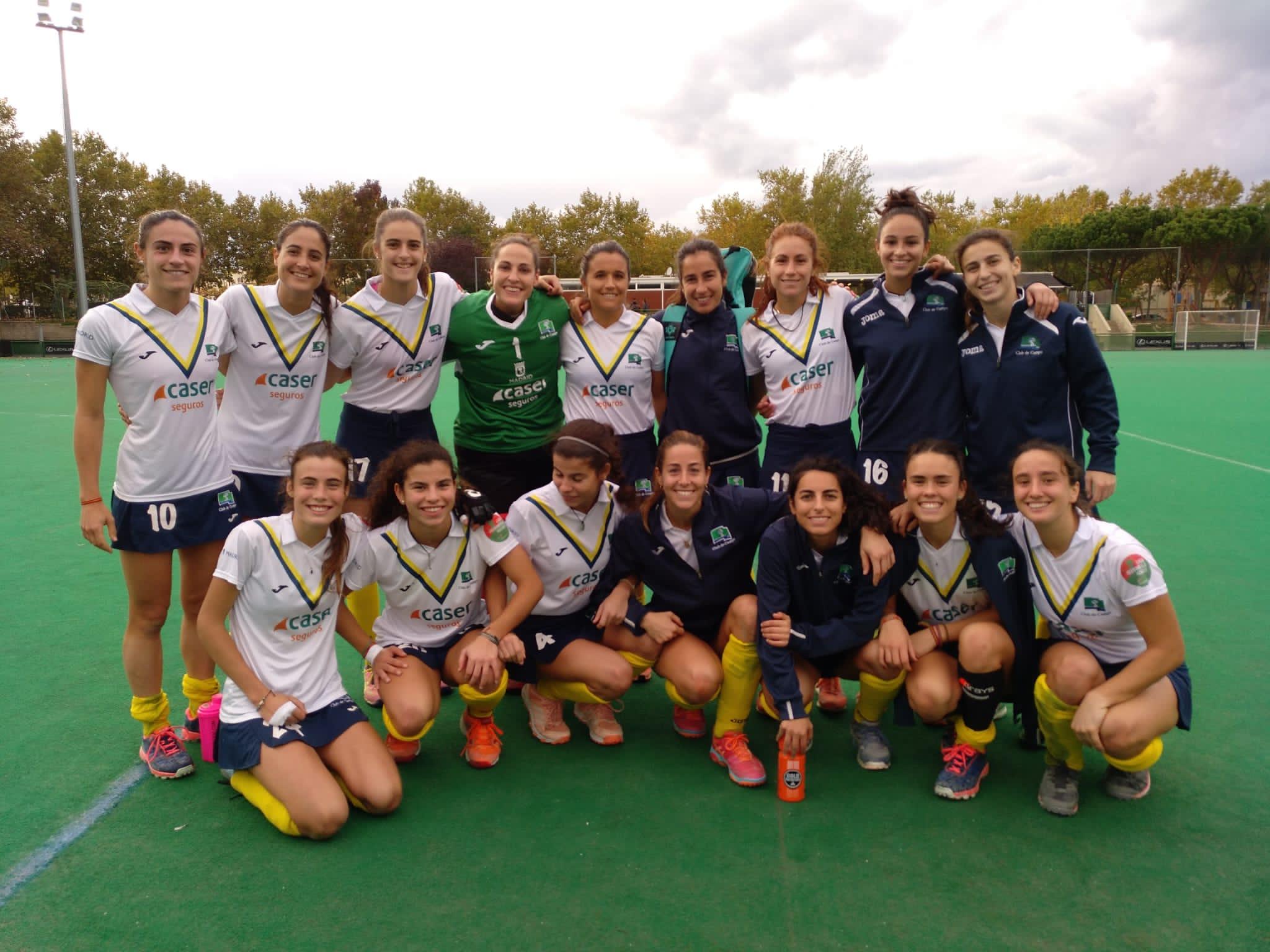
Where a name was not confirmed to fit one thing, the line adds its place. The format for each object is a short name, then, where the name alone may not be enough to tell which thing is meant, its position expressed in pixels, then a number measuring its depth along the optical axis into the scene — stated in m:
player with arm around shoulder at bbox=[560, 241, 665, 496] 4.09
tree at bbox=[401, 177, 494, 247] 49.56
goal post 27.64
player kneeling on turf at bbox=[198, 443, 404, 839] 2.84
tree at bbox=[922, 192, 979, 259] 48.44
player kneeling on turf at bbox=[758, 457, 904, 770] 3.15
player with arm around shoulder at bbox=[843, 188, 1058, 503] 3.60
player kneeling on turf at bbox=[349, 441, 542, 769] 3.22
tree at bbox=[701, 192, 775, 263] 45.34
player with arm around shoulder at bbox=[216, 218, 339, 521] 3.55
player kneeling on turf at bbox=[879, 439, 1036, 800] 3.02
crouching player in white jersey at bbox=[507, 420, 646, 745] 3.44
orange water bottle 2.95
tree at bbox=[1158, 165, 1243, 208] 55.91
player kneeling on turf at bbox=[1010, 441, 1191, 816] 2.74
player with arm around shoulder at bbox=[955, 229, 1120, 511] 3.37
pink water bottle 3.21
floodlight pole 23.92
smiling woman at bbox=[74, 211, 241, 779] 3.12
